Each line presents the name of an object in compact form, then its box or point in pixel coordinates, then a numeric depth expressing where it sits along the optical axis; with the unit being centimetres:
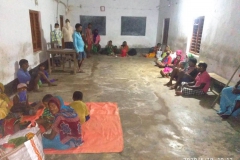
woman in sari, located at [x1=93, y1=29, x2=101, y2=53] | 1100
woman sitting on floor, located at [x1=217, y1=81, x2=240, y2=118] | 346
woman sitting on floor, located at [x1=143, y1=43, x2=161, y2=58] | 1038
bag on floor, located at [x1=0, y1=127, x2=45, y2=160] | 180
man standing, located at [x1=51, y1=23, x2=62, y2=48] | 720
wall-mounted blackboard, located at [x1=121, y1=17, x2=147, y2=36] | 1148
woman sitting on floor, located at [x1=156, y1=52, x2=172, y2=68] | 735
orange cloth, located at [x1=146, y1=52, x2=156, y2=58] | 1038
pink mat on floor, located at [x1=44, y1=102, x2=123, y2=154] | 256
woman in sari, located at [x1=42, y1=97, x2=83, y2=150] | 230
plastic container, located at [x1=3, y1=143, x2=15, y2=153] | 186
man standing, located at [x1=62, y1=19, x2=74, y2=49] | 818
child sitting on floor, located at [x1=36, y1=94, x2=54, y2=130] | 292
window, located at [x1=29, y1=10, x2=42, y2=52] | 584
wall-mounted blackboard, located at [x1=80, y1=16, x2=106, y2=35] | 1120
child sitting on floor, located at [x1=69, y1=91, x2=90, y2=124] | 298
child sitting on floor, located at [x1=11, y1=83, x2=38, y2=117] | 332
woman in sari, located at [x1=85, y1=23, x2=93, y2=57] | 991
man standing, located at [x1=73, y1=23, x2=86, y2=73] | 604
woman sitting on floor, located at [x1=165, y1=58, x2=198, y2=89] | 498
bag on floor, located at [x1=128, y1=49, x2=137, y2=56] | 1092
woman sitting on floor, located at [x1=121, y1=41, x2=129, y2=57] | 1039
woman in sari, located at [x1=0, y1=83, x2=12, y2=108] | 308
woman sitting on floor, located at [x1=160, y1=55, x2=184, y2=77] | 626
